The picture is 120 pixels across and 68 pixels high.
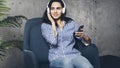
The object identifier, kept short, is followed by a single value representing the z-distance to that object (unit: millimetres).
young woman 2328
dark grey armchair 2322
